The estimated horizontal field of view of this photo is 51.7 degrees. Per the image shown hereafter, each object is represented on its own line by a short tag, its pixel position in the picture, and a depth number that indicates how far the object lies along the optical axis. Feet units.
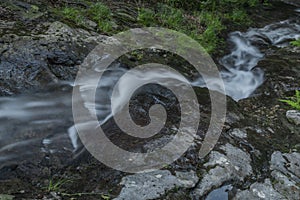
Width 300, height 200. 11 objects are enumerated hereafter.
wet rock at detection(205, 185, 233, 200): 10.08
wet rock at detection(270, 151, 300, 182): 11.82
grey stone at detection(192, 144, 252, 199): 10.36
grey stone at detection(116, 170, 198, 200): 9.41
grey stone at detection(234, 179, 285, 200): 10.43
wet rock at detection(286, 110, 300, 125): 15.38
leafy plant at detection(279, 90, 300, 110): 16.05
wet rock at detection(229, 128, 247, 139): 13.45
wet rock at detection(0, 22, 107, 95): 14.03
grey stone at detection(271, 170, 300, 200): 10.76
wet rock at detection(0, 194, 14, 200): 8.45
